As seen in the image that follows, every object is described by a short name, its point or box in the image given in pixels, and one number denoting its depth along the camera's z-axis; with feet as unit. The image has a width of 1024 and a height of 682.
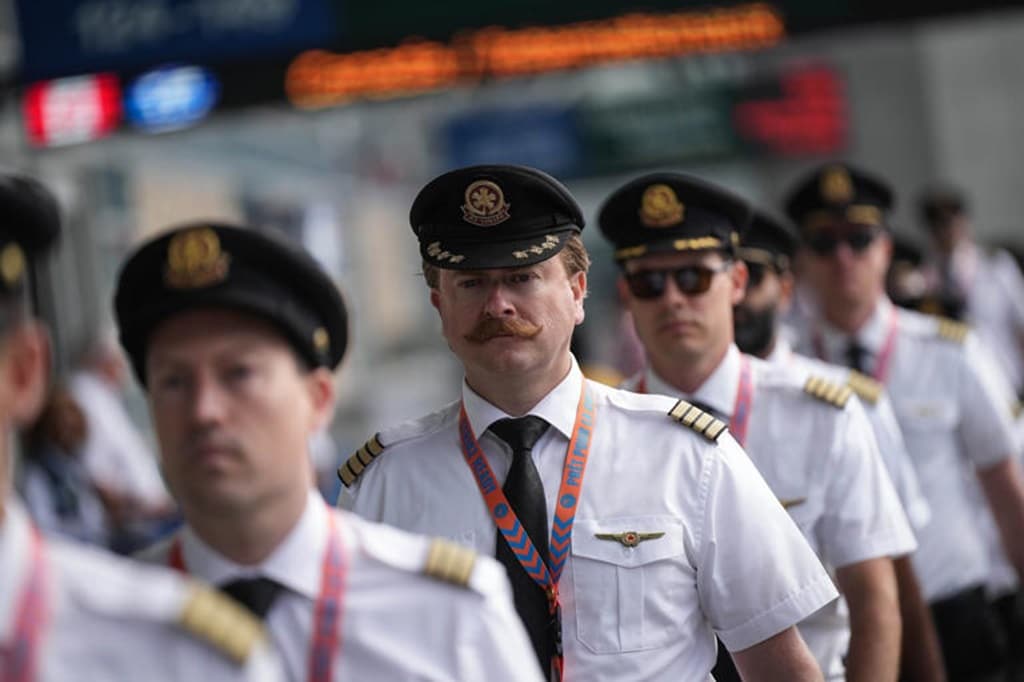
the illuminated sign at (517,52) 51.55
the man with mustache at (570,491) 23.00
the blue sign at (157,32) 53.47
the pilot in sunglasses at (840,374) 32.83
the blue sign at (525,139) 117.70
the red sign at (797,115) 120.78
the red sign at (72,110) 57.11
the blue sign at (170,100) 56.44
